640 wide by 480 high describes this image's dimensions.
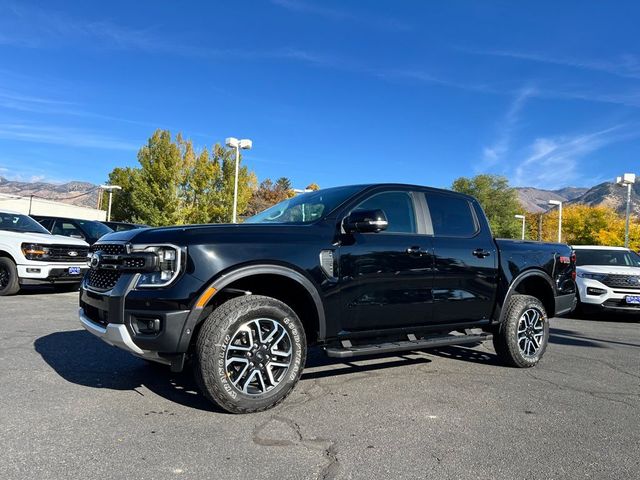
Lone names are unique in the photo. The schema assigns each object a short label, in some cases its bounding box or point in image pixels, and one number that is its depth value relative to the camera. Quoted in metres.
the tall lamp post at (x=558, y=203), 29.10
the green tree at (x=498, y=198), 61.53
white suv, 9.91
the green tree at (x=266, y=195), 58.91
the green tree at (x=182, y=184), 37.97
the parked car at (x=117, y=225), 15.75
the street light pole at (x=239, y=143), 21.25
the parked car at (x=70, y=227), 13.27
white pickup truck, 9.84
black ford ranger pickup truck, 3.56
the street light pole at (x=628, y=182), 23.61
